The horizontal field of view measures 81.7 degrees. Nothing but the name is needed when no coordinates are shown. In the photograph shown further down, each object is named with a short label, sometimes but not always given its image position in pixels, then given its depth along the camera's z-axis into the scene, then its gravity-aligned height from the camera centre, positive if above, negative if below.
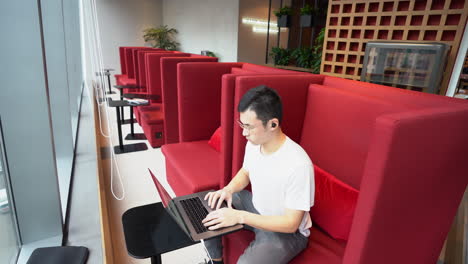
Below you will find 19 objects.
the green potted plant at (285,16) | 4.62 +0.75
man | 1.04 -0.51
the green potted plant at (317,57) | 3.67 +0.08
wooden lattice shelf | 2.15 +0.36
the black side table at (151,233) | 1.04 -0.71
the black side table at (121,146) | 3.36 -1.17
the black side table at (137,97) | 3.73 -0.58
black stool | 1.37 -1.05
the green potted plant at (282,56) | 4.69 +0.09
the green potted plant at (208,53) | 6.81 +0.11
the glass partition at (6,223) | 1.29 -0.84
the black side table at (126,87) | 4.66 -0.56
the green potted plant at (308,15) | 4.16 +0.70
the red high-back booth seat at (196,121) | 2.06 -0.59
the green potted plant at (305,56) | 4.27 +0.09
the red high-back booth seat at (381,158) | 0.88 -0.38
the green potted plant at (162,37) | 8.56 +0.56
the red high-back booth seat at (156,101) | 3.01 -0.54
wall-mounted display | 2.13 +0.02
